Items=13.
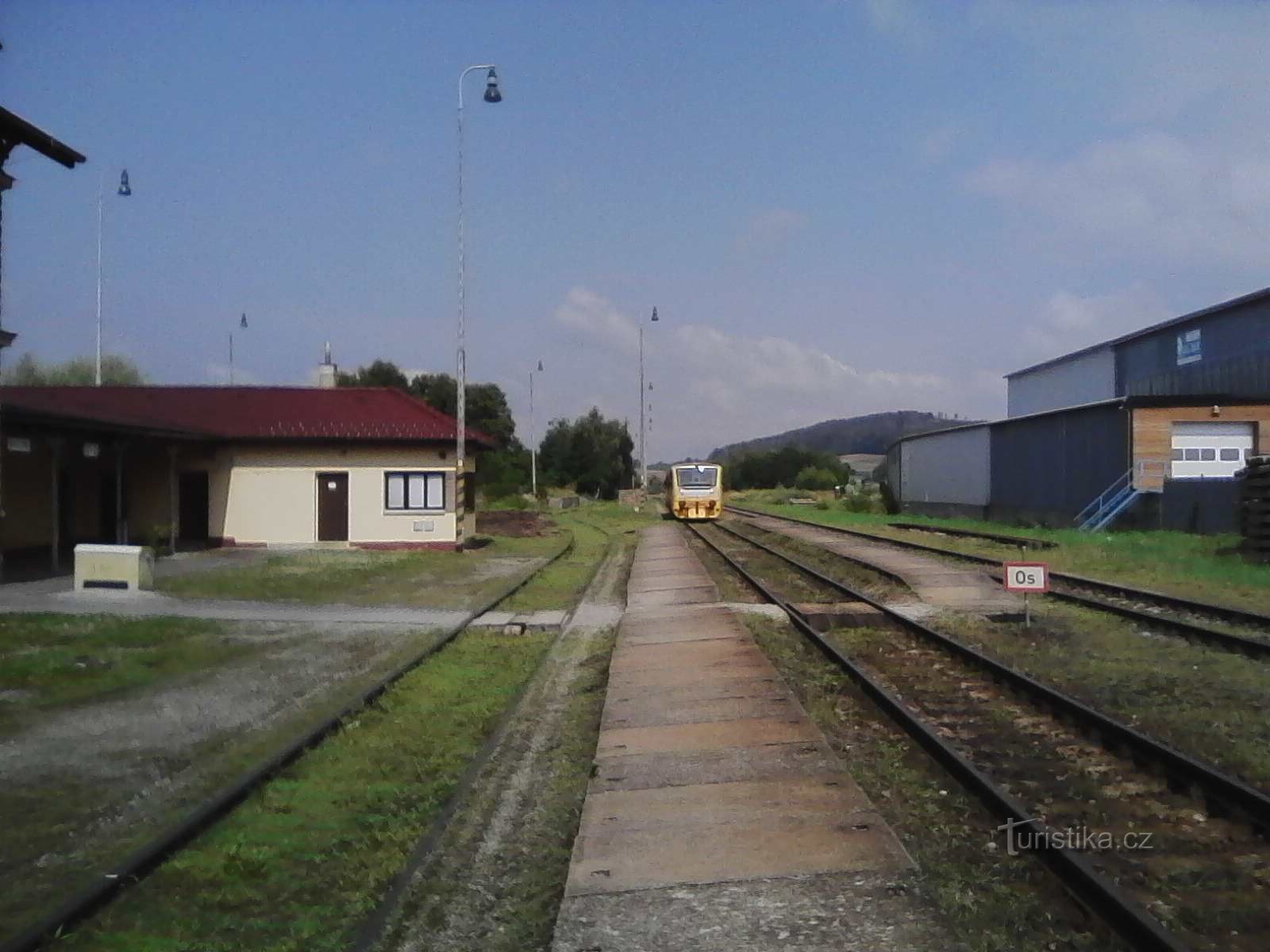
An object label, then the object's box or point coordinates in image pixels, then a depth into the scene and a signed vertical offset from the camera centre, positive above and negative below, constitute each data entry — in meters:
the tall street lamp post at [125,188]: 38.75 +10.14
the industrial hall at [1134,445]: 35.47 +1.70
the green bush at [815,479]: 125.44 +1.48
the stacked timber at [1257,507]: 22.91 -0.31
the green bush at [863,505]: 65.94 -0.69
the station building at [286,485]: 31.67 +0.27
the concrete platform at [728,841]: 4.93 -1.81
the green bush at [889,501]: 64.31 -0.47
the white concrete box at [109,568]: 18.94 -1.18
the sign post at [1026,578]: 14.71 -1.08
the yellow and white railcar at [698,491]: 54.41 +0.10
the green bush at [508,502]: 63.41 -0.46
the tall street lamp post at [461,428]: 28.41 +1.76
